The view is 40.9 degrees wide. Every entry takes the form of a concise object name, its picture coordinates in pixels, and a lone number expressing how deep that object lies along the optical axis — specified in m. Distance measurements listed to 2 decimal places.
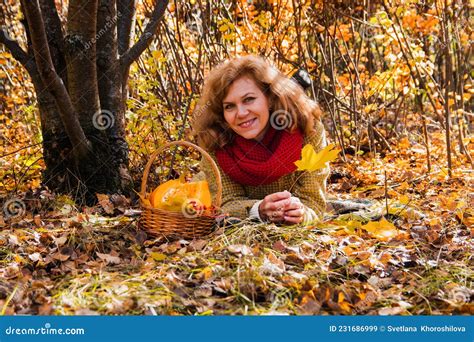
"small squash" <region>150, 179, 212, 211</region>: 2.68
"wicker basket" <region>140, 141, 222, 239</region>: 2.64
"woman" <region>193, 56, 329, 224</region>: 2.94
